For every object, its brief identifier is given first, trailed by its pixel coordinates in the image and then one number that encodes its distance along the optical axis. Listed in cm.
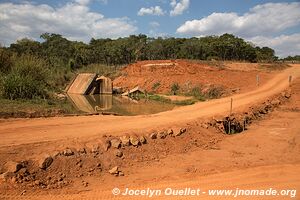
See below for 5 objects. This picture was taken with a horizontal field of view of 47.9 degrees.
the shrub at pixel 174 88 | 2601
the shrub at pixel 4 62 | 1748
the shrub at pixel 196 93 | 2341
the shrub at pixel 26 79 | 1425
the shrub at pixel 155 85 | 2791
